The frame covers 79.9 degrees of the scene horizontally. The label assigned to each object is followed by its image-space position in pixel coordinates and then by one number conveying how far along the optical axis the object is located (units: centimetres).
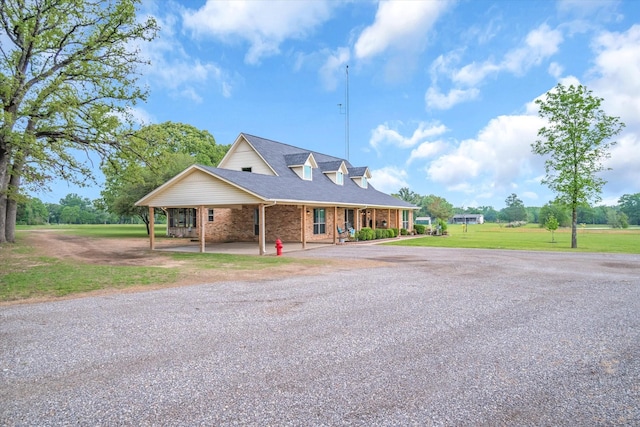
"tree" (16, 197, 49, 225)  7651
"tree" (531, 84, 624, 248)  2294
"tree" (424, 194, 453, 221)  7375
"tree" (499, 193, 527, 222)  11369
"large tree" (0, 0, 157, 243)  1694
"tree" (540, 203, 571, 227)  6675
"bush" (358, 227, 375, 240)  2456
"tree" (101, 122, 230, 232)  1978
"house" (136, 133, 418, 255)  1753
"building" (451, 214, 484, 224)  11175
